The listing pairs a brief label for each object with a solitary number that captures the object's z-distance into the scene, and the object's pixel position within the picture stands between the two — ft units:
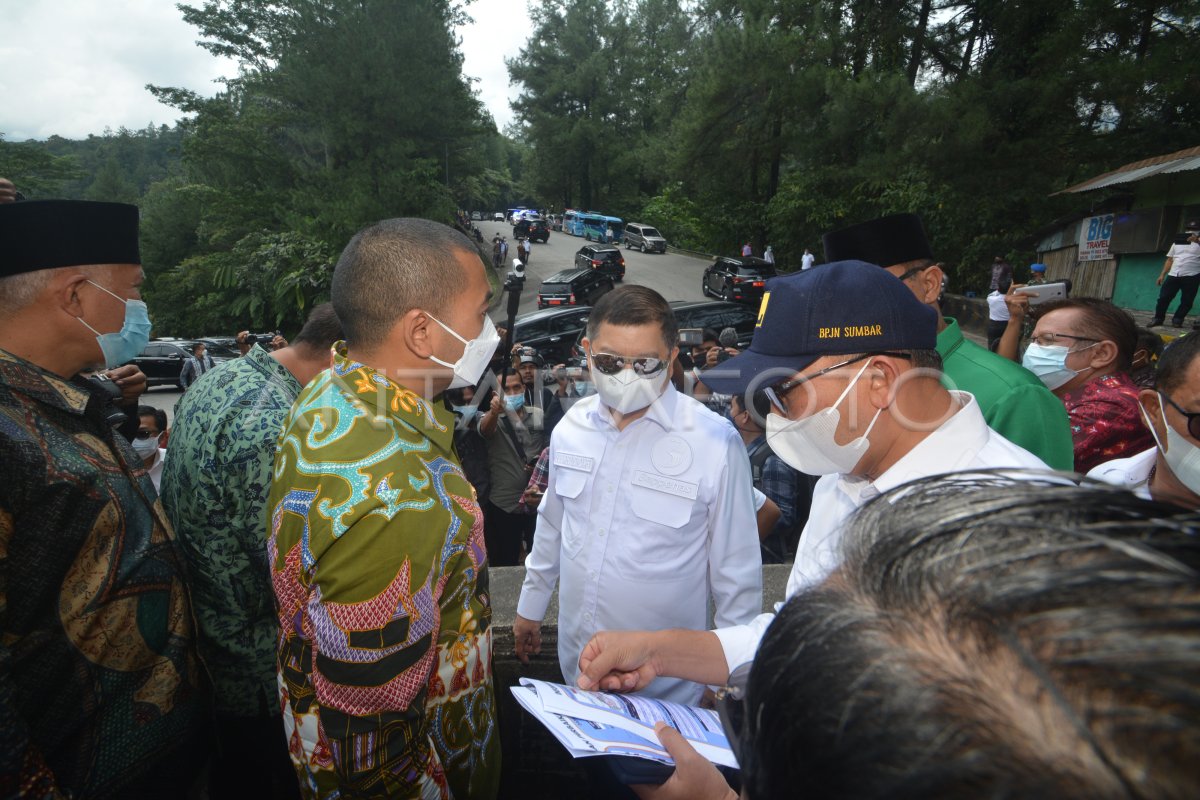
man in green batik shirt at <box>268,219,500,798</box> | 4.26
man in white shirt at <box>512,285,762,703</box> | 7.35
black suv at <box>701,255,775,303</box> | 69.56
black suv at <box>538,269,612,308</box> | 70.38
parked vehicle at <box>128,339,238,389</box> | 56.80
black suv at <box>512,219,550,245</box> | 144.66
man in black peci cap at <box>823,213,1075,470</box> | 6.64
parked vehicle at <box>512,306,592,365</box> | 43.73
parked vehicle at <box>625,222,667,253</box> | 127.34
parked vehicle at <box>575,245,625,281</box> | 87.66
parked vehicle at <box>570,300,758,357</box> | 41.37
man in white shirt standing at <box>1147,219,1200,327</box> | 32.86
